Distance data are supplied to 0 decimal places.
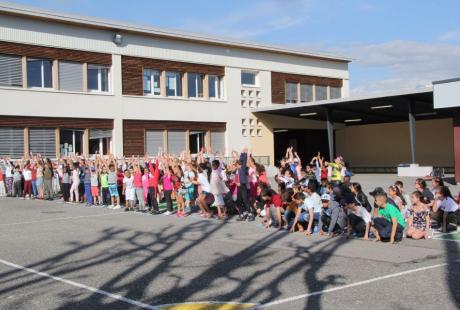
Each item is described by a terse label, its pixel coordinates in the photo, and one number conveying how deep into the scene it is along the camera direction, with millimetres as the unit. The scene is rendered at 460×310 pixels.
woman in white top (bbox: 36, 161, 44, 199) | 22617
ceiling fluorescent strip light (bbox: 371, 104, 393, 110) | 32075
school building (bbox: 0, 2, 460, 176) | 27281
